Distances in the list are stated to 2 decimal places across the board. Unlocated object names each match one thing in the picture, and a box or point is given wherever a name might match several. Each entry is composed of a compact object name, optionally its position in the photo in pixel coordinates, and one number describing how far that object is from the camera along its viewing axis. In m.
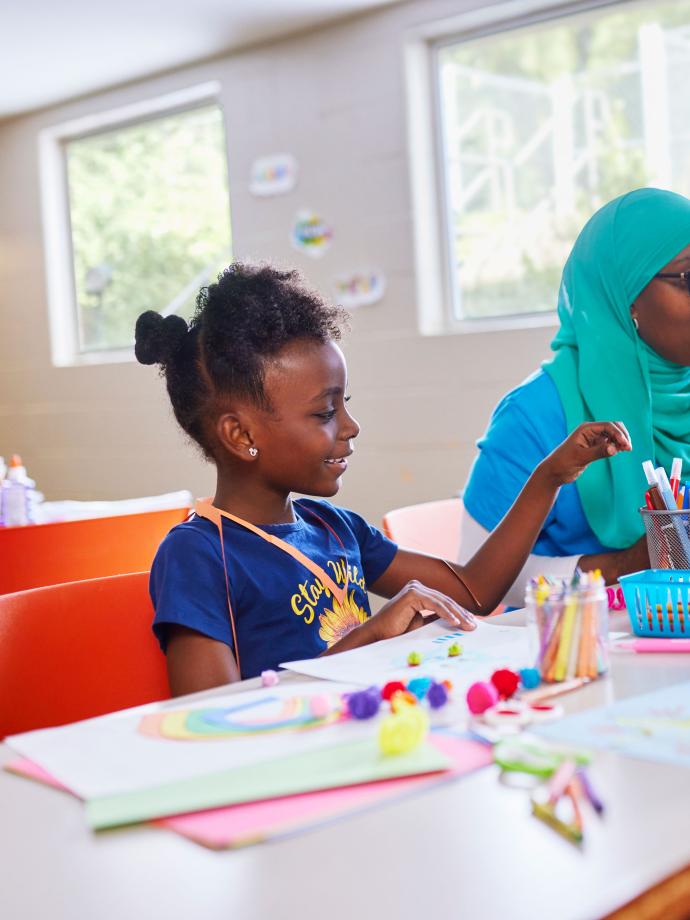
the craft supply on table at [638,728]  0.75
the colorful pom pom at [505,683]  0.89
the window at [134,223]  4.61
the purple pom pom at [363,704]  0.84
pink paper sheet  0.64
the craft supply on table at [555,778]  0.63
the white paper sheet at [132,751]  0.75
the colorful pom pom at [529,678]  0.92
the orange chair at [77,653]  1.22
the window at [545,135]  3.43
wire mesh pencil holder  1.22
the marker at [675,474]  1.25
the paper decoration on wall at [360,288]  3.93
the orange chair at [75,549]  2.39
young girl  1.29
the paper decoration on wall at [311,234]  4.06
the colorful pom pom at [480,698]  0.85
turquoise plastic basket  1.10
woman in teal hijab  1.63
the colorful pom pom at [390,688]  0.90
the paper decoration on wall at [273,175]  4.14
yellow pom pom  0.76
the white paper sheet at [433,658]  0.99
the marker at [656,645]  1.06
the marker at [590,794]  0.65
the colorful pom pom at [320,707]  0.87
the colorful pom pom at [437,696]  0.88
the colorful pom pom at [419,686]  0.89
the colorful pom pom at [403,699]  0.85
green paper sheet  0.68
